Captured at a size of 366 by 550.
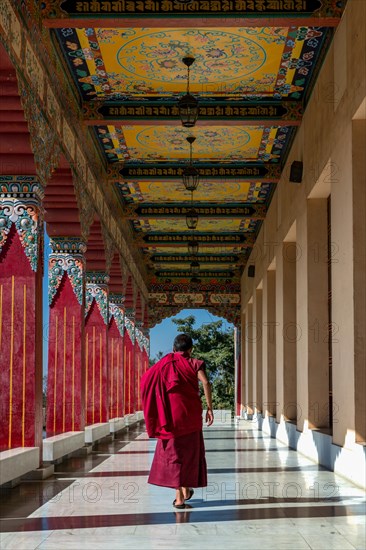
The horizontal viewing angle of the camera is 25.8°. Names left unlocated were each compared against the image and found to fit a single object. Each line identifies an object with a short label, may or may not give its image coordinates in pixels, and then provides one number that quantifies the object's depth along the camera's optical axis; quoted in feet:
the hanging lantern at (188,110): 28.60
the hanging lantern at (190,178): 36.94
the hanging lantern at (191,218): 46.06
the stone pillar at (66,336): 35.68
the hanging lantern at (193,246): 54.53
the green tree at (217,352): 118.62
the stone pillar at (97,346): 45.93
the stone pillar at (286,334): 43.73
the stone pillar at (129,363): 66.59
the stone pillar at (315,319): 34.40
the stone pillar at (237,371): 86.89
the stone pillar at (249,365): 74.08
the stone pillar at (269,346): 53.78
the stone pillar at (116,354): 56.80
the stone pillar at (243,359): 82.33
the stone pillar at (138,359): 79.48
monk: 20.08
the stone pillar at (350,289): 24.38
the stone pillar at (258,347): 64.03
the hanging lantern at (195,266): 67.00
